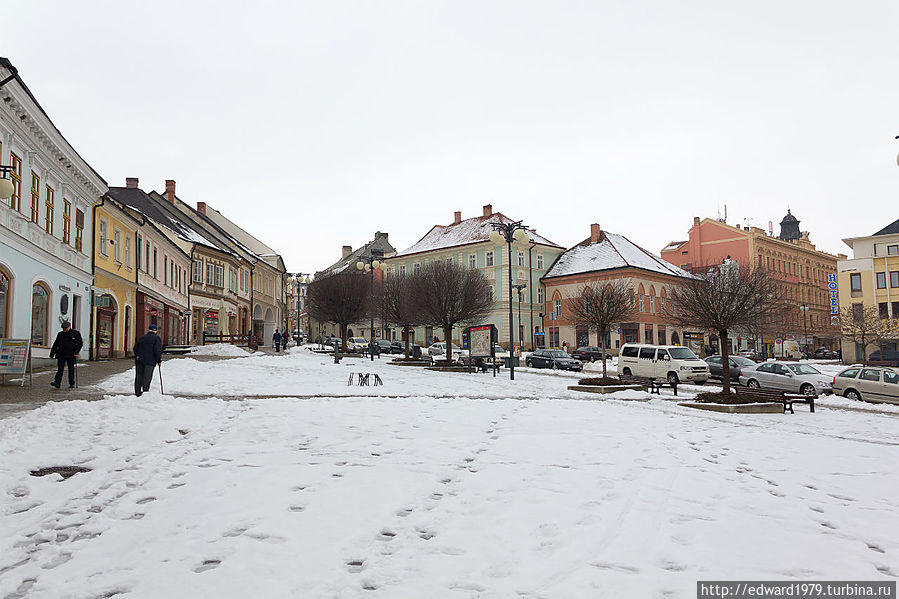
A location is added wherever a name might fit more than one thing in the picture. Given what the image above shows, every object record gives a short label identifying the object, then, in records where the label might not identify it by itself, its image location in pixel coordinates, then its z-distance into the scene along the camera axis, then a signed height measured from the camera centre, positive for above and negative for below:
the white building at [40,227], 18.52 +4.04
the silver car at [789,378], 22.75 -1.39
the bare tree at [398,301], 38.41 +2.73
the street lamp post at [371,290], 35.75 +3.74
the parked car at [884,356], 47.40 -1.27
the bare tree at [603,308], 31.25 +1.78
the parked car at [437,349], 50.33 -0.41
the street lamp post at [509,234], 22.41 +3.98
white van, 26.70 -0.93
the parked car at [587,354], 49.53 -0.92
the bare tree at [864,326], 46.34 +0.93
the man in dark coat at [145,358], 14.20 -0.24
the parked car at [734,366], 27.09 -1.14
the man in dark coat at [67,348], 15.63 +0.00
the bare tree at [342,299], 48.03 +3.40
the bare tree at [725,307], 18.86 +1.02
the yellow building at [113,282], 27.94 +3.07
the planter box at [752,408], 16.44 -1.72
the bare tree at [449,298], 33.81 +2.40
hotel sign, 57.92 +4.30
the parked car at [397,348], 56.03 -0.32
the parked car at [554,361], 37.91 -1.09
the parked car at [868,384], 20.16 -1.43
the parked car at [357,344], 57.28 +0.07
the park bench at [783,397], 16.48 -1.48
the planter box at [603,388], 20.84 -1.51
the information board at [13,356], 14.93 -0.17
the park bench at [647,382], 20.73 -1.39
